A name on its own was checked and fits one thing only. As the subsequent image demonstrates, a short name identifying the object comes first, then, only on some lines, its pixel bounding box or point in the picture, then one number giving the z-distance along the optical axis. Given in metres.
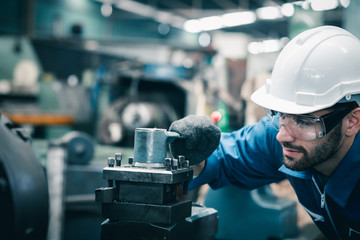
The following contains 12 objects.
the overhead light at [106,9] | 12.84
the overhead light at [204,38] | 16.23
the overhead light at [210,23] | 13.81
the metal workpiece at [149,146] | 1.09
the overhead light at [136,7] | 12.30
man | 1.33
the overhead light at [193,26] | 14.52
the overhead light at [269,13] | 12.19
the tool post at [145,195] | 1.04
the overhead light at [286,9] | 11.54
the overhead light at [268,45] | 16.57
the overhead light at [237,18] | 12.89
